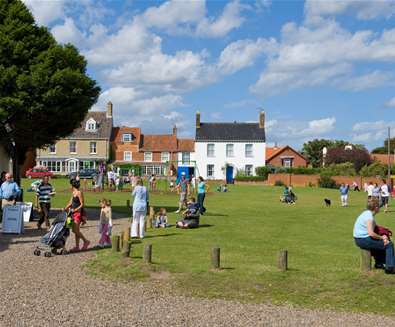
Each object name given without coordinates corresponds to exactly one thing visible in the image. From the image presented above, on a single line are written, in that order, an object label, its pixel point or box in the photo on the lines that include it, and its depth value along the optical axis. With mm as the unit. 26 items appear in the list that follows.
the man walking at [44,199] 20328
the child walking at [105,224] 16750
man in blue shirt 20031
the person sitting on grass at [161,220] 22094
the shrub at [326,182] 65438
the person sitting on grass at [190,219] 21562
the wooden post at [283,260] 12742
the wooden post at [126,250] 14547
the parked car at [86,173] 68500
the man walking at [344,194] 35938
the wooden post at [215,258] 12938
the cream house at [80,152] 82125
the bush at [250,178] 72625
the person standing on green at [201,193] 26836
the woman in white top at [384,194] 32562
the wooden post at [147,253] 13594
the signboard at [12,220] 19266
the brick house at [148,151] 84812
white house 80562
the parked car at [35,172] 69938
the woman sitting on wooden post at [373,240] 12281
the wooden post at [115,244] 15492
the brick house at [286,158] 85875
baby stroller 15250
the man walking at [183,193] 28656
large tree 22391
